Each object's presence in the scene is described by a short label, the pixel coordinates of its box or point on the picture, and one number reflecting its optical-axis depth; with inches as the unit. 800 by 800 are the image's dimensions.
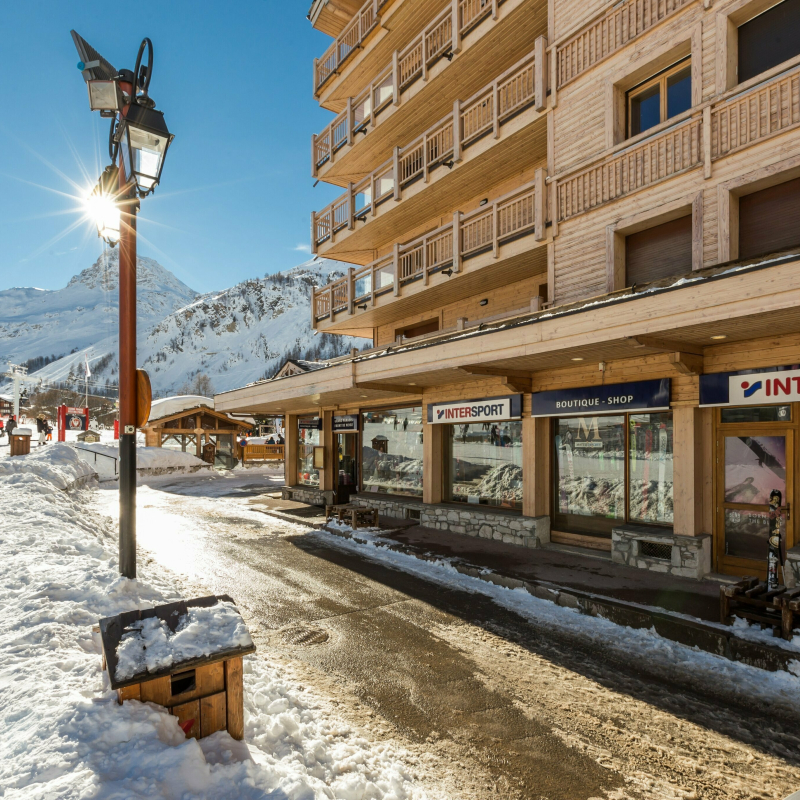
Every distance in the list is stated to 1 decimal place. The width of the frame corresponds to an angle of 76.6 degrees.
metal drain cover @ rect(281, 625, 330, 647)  251.4
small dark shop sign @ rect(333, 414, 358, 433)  719.1
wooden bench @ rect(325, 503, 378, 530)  540.8
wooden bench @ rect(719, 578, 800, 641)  228.2
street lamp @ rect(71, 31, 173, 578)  222.2
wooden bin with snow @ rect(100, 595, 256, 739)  120.1
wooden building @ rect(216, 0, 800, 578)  317.1
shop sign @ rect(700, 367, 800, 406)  297.4
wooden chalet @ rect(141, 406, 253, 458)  1390.3
